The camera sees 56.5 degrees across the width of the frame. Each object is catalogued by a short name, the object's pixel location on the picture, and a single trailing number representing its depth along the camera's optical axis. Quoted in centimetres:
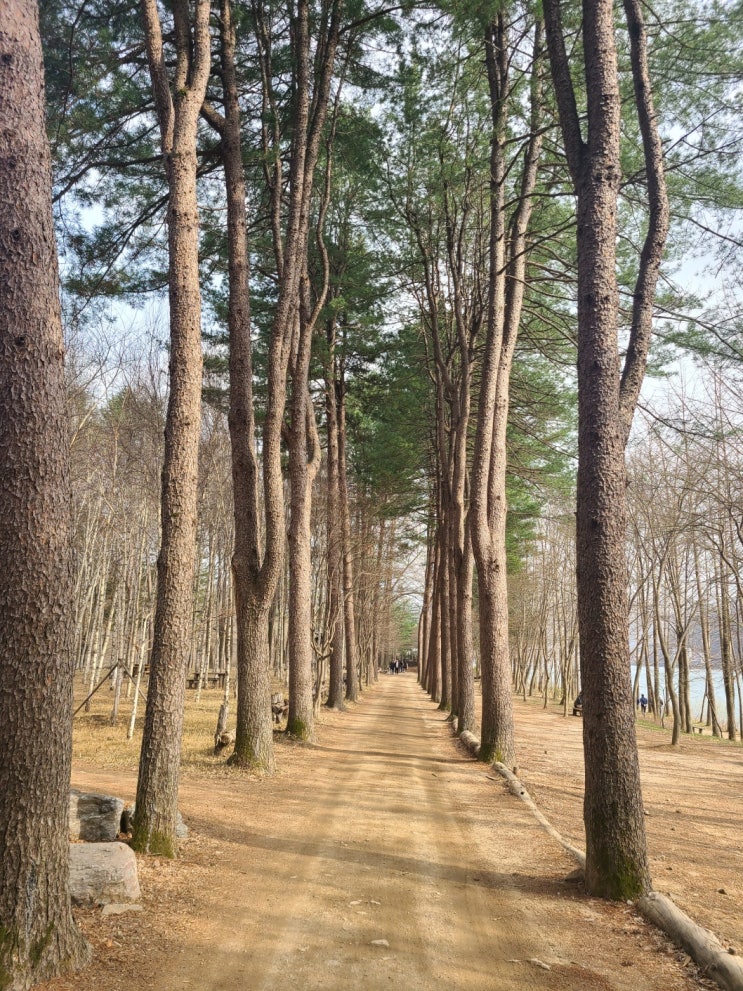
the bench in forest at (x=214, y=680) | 2643
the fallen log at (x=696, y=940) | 341
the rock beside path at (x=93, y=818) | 532
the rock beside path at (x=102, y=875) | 421
